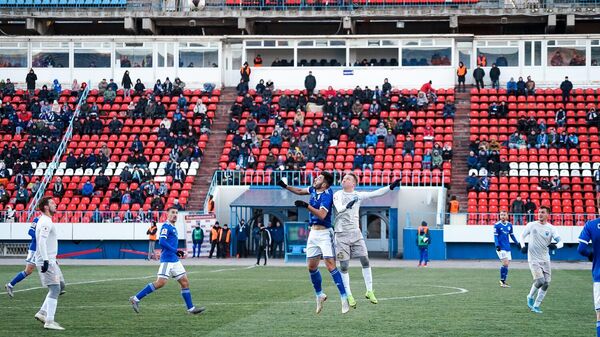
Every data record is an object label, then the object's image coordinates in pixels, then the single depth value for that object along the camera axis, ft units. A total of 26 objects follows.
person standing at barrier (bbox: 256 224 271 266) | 133.90
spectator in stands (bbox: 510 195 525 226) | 151.33
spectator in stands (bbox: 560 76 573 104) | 181.37
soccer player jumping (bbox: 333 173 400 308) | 63.72
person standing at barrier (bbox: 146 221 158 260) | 145.89
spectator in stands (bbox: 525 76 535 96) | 184.14
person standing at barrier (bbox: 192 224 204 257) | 153.02
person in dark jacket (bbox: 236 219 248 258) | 156.15
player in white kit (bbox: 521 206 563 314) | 70.28
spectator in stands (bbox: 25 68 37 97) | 197.26
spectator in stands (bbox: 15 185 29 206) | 164.14
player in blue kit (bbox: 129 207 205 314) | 64.08
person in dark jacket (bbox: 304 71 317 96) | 188.39
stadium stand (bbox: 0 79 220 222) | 163.02
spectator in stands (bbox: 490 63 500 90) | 188.65
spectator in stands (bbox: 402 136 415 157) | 168.96
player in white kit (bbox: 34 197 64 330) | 57.21
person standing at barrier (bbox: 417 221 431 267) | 136.46
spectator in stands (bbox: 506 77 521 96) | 185.37
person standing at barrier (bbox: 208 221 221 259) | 152.24
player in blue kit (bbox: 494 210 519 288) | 97.76
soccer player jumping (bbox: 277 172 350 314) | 62.85
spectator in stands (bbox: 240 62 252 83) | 192.44
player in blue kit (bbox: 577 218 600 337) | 49.62
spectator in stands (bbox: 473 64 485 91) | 187.21
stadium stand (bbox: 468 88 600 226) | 155.22
